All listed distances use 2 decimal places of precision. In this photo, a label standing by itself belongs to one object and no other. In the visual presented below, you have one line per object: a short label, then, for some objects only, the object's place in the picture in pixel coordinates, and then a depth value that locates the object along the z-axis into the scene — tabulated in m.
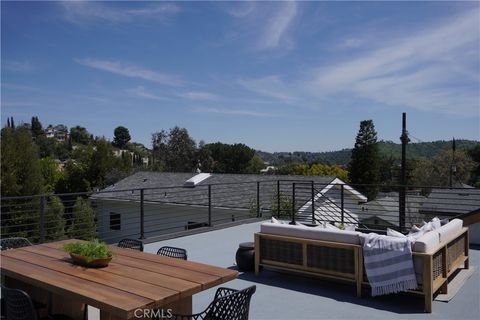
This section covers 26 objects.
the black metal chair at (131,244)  4.17
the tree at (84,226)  14.84
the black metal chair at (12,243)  4.18
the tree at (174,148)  34.69
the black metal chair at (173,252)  3.89
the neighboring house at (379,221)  7.52
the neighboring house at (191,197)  15.54
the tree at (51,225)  17.70
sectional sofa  4.12
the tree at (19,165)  19.75
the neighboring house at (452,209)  6.94
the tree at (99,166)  30.67
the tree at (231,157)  43.22
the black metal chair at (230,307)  2.53
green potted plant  2.99
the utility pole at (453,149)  31.54
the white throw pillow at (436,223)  4.80
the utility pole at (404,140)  16.03
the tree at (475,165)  35.34
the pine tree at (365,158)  34.53
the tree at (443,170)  32.03
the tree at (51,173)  31.72
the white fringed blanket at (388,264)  4.12
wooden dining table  2.36
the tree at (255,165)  47.47
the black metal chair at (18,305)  2.45
